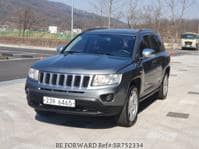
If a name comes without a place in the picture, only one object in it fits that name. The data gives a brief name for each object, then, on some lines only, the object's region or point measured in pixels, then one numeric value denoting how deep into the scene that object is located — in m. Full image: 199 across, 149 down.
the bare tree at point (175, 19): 44.88
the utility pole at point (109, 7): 34.28
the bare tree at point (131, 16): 38.38
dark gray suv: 6.73
